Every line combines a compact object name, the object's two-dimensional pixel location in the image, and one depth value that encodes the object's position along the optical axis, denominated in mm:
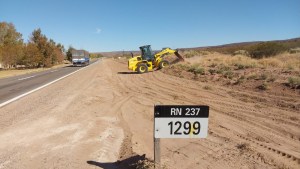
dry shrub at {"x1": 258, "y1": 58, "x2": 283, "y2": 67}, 19117
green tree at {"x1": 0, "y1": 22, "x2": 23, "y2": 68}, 55725
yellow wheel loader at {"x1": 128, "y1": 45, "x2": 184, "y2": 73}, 25719
